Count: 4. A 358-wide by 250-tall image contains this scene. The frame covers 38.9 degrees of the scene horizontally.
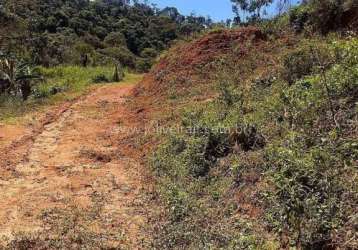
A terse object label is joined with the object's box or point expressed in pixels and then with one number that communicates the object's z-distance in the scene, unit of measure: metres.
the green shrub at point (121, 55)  36.03
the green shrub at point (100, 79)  22.42
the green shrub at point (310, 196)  4.86
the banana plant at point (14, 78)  18.50
